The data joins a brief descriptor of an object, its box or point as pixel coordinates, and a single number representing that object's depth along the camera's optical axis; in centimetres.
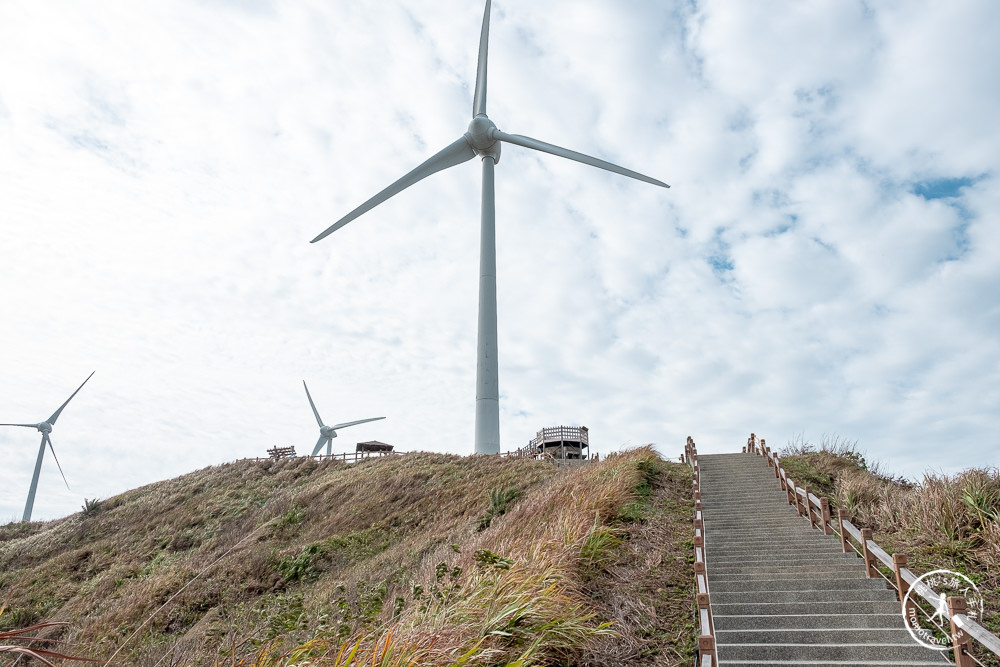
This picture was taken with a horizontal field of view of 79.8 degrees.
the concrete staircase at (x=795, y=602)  929
